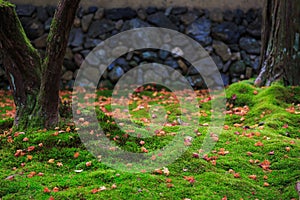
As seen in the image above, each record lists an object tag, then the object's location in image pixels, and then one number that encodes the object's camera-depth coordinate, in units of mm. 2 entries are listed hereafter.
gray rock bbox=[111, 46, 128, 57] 7988
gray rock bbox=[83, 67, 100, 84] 7965
